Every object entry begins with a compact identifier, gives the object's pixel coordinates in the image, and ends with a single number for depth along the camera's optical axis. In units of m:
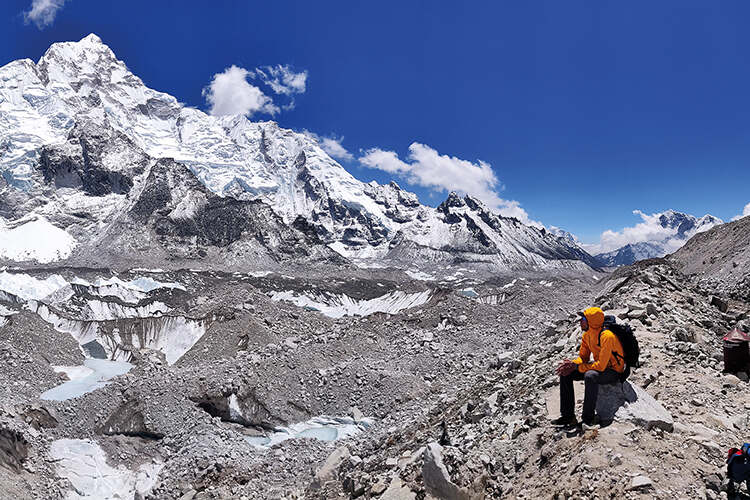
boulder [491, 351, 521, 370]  19.72
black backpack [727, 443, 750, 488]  6.31
